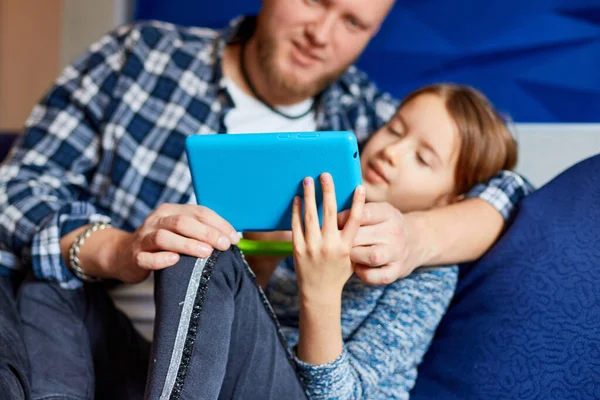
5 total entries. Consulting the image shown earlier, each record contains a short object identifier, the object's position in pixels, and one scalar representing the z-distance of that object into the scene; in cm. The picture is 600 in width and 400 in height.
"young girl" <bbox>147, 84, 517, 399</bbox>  82
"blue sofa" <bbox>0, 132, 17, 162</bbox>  164
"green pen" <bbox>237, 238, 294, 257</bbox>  97
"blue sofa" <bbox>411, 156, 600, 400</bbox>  91
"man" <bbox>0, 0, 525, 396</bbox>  112
